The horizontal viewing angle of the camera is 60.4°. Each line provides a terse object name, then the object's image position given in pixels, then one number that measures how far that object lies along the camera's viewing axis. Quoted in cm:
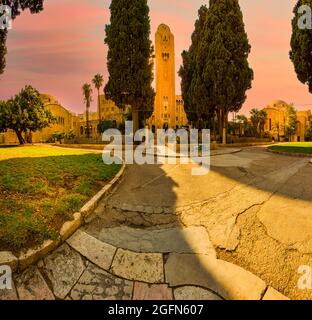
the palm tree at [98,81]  6950
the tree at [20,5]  1191
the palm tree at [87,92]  6969
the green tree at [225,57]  2452
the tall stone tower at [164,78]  6066
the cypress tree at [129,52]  2325
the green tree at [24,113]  3134
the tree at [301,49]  1623
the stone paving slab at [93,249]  443
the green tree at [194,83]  2609
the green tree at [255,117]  5459
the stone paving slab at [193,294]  365
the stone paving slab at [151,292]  373
